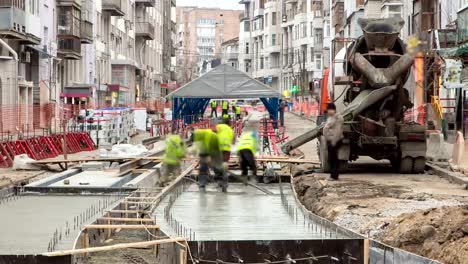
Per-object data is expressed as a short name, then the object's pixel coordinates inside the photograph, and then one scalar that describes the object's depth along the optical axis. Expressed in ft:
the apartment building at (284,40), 343.67
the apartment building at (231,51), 529.20
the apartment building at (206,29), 604.49
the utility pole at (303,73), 310.65
